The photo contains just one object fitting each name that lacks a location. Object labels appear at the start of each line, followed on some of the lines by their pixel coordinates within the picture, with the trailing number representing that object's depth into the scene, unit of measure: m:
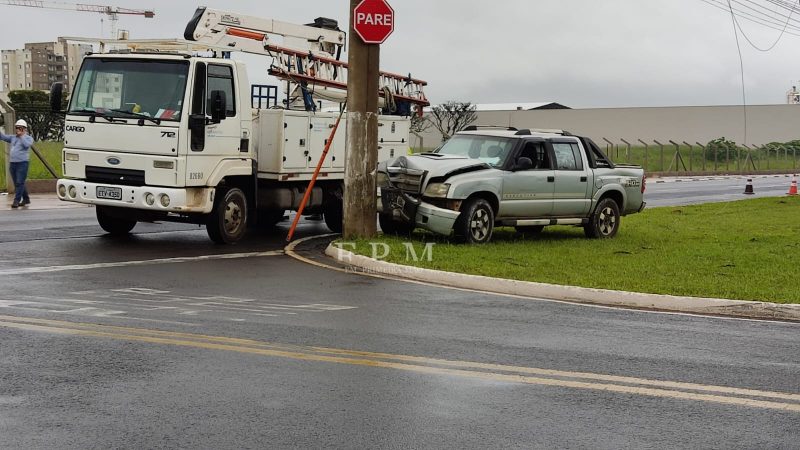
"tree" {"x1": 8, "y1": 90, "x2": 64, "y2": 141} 33.88
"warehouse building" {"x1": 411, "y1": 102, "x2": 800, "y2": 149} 81.88
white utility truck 15.50
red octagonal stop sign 16.67
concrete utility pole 16.94
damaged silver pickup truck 16.39
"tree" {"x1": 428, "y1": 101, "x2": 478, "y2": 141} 75.81
